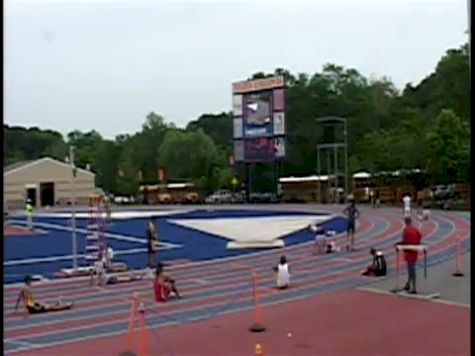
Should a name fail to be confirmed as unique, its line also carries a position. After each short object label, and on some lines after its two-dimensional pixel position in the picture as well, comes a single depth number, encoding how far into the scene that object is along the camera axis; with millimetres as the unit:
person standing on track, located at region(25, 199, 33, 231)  23353
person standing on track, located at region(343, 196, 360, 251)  15621
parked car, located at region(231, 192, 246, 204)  38800
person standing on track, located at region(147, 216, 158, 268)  13138
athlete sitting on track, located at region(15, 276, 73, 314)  8984
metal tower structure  35875
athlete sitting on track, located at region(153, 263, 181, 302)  9688
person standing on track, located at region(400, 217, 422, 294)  9281
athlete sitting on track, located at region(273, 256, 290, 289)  10391
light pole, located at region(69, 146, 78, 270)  13478
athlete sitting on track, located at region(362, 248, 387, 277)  11211
